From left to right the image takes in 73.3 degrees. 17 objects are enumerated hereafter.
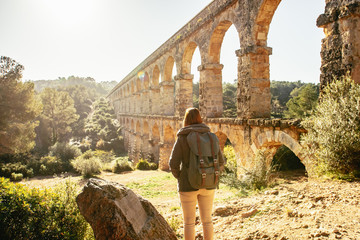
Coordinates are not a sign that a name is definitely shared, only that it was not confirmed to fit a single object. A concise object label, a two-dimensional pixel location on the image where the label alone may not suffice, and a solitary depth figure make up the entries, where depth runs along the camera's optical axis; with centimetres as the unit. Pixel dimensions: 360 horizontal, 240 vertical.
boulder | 245
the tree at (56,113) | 2603
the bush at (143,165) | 1560
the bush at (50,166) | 1638
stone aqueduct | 412
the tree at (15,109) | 1431
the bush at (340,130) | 332
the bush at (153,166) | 1541
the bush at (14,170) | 1487
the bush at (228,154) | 845
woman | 241
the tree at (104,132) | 2722
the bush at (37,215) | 302
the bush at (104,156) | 1962
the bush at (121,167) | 1562
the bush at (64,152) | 1925
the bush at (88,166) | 1420
